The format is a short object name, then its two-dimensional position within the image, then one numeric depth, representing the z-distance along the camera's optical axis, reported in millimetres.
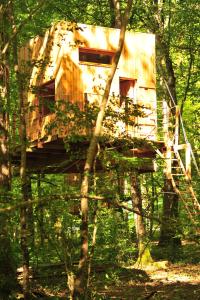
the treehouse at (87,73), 13609
